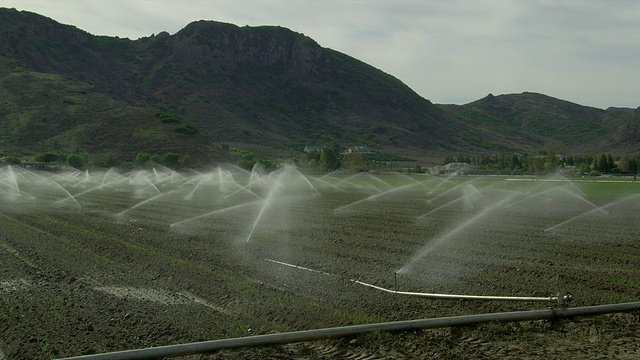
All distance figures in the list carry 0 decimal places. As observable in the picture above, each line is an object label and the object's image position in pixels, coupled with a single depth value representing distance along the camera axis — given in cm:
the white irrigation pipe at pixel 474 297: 1206
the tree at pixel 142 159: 9985
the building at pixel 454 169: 13050
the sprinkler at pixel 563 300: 1074
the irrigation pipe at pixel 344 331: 872
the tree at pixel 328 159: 10450
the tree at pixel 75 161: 9678
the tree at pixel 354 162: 12169
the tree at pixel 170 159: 10050
